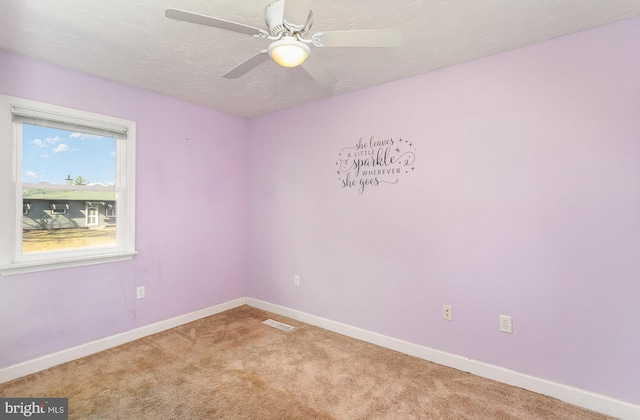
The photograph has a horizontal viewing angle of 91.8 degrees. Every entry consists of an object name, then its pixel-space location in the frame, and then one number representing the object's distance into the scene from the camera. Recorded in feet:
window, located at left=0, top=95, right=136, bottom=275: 7.47
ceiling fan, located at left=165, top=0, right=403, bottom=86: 4.33
